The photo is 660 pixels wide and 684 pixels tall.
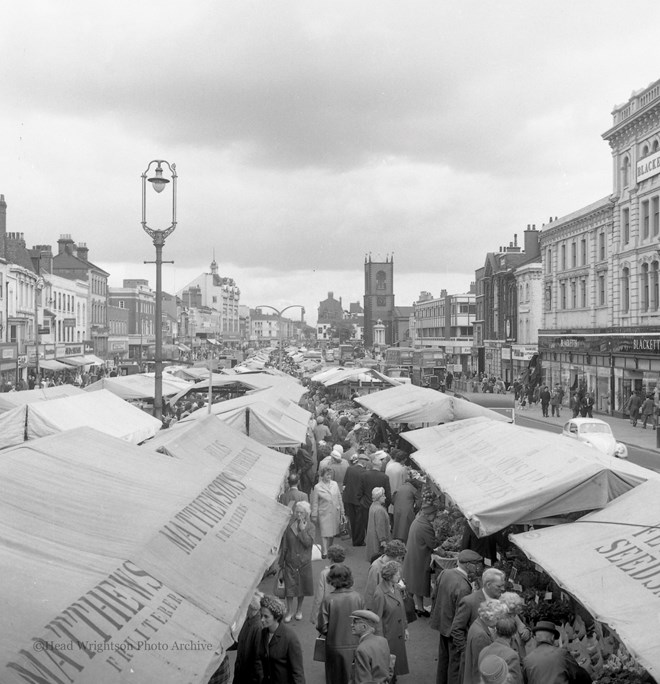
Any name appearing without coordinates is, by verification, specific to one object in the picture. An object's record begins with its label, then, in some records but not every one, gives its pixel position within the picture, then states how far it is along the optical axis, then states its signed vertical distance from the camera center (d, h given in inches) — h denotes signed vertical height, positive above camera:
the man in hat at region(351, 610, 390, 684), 247.4 -102.7
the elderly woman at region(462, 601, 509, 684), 249.8 -99.0
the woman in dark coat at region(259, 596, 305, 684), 251.8 -103.5
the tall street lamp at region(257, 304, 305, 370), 2014.0 +52.5
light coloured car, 938.1 -136.4
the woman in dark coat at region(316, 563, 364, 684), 287.3 -112.9
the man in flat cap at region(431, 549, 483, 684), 302.0 -105.5
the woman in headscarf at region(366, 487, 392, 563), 428.1 -106.9
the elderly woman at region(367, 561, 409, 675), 299.1 -106.8
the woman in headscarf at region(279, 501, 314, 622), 384.8 -111.5
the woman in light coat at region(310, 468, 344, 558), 476.4 -108.6
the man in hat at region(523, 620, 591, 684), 225.3 -98.0
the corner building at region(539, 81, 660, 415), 1563.7 +117.0
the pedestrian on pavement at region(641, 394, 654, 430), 1387.8 -146.4
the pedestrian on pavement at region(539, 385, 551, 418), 1628.9 -150.9
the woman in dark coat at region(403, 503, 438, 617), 387.5 -115.8
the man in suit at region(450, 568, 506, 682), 279.3 -102.1
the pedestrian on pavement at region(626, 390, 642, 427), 1437.0 -147.0
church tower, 7490.2 -63.9
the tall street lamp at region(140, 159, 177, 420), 766.5 +93.2
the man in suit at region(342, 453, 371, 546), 511.2 -114.5
